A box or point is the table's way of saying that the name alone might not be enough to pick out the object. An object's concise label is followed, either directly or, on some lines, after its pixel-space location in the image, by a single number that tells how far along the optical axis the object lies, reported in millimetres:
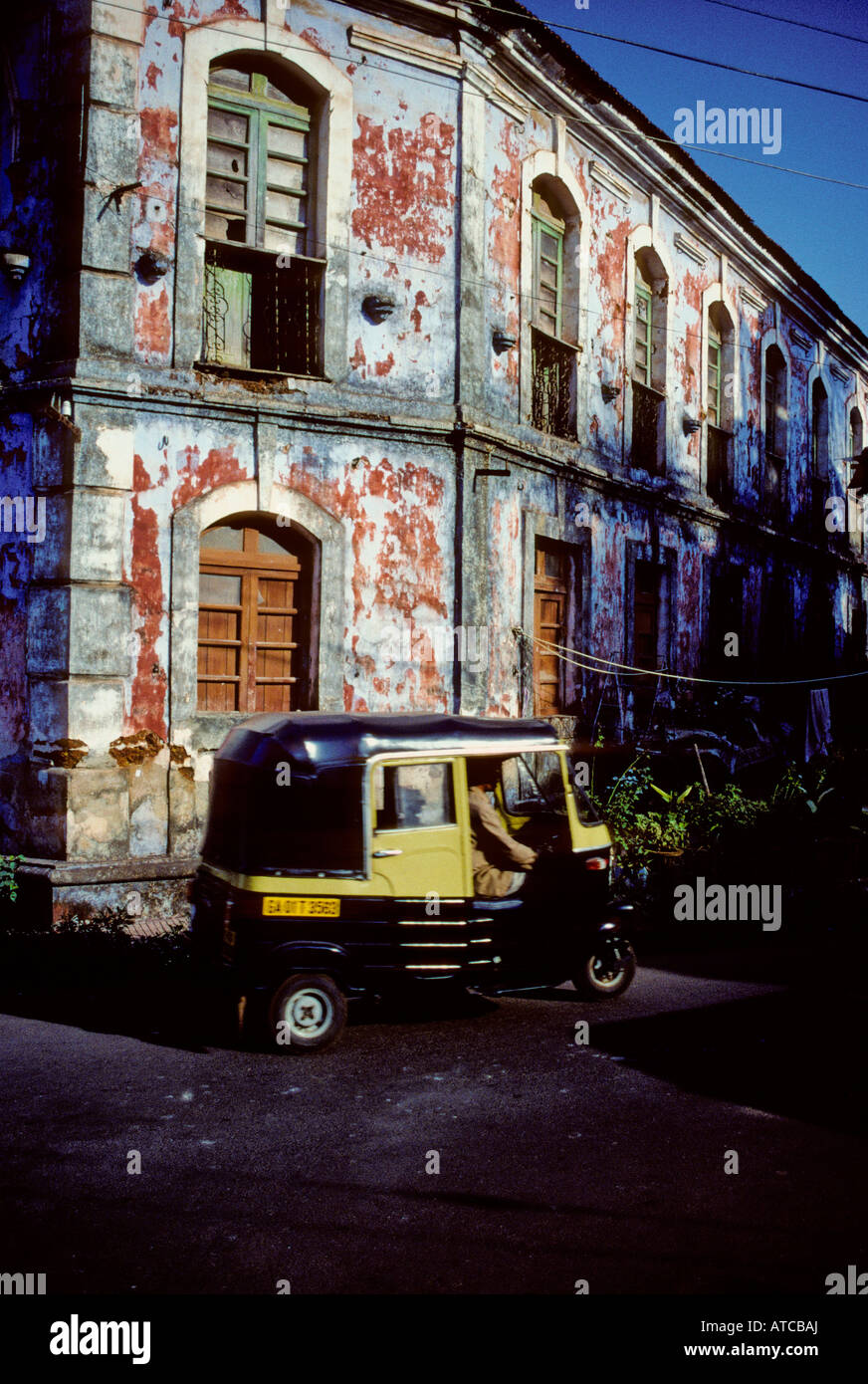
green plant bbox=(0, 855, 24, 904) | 9359
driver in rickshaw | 7176
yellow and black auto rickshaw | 6434
